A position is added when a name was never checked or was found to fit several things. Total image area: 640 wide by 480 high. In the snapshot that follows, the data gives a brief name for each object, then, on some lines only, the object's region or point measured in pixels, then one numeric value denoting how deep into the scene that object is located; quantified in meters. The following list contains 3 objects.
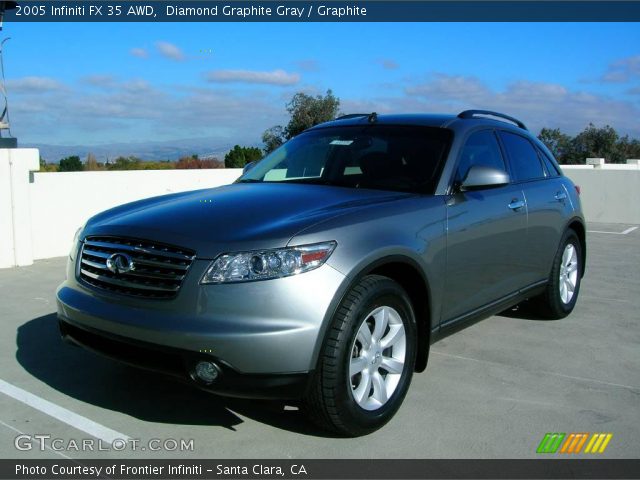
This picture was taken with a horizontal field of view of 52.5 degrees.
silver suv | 3.11
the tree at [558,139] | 50.44
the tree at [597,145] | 49.22
